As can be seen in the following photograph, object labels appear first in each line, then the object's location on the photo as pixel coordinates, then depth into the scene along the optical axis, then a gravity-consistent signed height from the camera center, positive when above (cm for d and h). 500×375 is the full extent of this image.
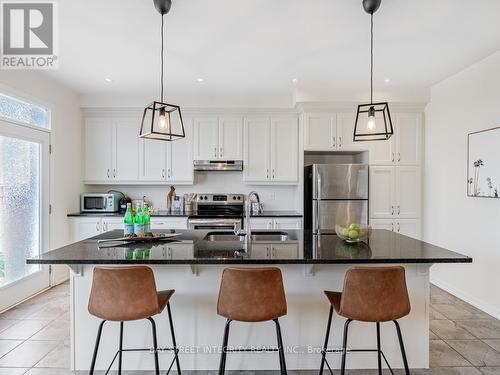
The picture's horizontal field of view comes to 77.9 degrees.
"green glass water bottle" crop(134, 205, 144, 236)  243 -30
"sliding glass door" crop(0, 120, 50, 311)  328 -29
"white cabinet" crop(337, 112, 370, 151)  440 +75
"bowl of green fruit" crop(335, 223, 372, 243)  226 -34
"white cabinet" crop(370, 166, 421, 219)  436 -9
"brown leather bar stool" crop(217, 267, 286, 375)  175 -64
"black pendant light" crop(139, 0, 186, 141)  222 +58
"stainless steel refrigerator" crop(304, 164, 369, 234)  411 -11
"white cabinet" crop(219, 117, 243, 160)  465 +80
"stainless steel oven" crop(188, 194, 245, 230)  476 -32
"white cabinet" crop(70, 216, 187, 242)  432 -55
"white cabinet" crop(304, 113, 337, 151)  439 +76
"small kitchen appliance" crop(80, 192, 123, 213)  450 -26
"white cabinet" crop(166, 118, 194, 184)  466 +37
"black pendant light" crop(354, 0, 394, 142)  222 +129
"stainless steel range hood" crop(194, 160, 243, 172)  460 +29
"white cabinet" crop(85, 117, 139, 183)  465 +51
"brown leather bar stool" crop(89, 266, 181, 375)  173 -62
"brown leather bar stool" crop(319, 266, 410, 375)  174 -62
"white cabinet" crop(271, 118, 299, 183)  464 +54
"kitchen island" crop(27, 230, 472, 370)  220 -101
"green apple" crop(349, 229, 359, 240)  225 -35
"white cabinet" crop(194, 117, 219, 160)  465 +67
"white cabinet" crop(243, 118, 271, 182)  464 +57
